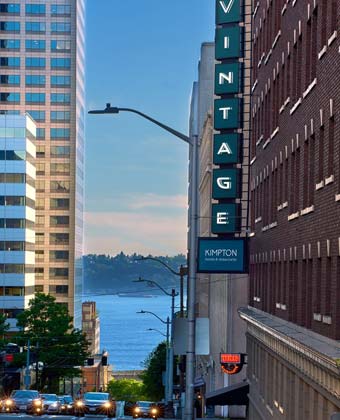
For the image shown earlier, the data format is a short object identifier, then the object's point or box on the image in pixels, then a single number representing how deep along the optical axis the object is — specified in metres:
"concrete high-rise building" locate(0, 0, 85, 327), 177.00
